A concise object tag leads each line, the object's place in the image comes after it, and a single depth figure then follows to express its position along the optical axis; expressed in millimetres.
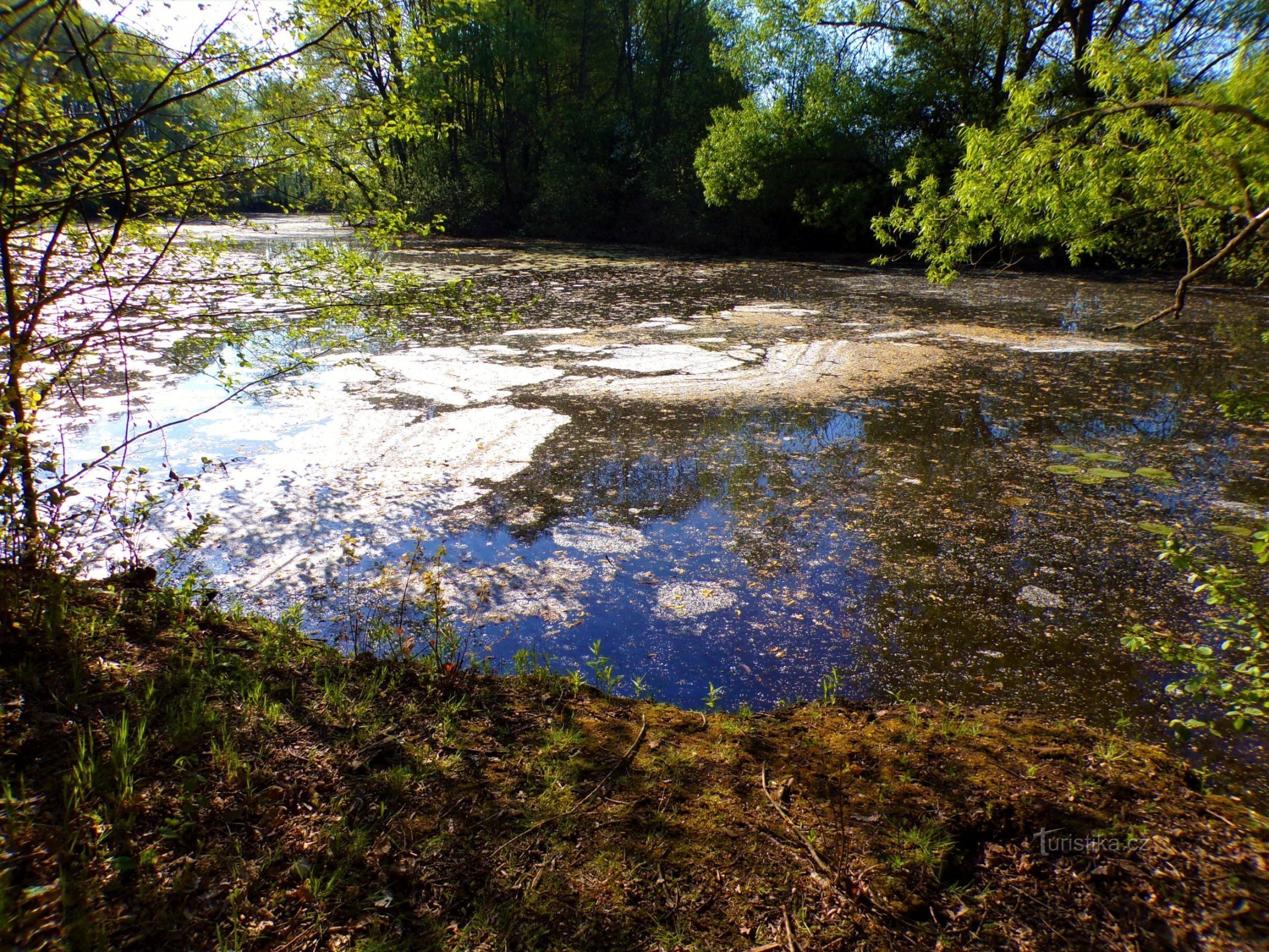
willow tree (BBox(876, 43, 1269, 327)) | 3750
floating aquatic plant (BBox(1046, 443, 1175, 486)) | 5055
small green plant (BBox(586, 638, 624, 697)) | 2957
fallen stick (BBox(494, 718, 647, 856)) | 1947
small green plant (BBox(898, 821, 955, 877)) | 1866
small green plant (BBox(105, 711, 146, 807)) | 1885
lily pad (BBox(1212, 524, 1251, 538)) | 4121
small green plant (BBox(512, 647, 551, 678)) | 2871
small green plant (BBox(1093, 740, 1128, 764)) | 2290
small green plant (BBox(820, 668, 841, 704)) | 2906
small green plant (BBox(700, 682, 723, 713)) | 2834
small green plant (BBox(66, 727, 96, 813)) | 1818
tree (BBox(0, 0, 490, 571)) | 2158
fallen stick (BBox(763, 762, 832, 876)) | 1848
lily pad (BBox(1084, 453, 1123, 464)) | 5418
